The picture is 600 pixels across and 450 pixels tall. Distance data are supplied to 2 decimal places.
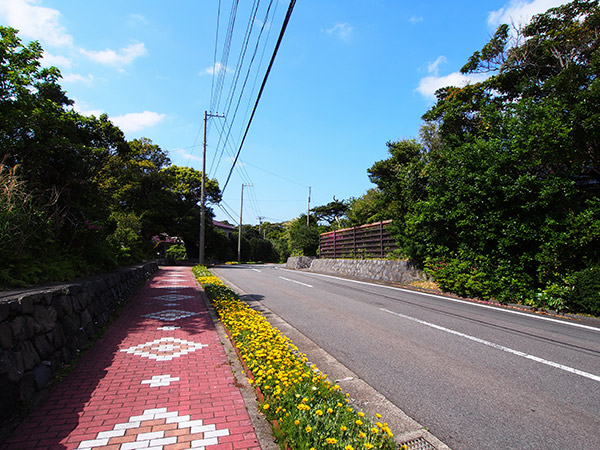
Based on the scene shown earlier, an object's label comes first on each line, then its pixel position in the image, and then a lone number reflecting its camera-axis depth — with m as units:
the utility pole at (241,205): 41.56
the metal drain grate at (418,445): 2.56
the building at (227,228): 61.49
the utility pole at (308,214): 40.22
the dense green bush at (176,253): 31.02
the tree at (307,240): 29.34
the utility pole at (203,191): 25.66
